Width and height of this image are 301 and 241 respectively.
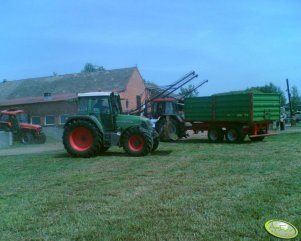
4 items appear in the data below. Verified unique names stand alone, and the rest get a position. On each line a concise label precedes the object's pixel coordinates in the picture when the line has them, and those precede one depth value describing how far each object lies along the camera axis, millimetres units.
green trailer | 12360
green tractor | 9413
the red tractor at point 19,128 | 16200
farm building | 26463
